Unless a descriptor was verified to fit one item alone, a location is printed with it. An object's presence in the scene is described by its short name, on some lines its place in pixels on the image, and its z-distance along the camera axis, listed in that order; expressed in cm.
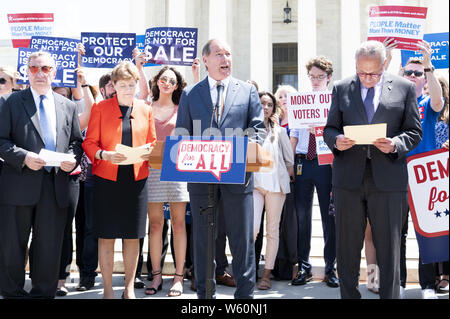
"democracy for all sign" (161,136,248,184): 415
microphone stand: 431
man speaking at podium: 486
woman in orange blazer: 546
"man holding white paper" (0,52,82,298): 529
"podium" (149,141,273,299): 429
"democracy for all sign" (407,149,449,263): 532
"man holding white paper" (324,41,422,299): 474
